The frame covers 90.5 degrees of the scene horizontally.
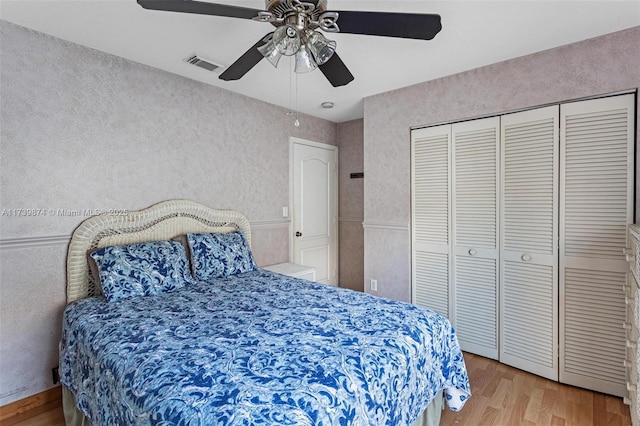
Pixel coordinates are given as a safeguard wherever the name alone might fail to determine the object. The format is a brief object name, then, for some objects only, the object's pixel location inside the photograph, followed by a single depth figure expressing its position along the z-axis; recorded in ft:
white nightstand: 10.29
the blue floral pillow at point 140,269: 6.57
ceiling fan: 4.26
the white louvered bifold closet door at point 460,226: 8.44
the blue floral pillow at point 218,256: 8.21
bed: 3.42
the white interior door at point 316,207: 12.51
